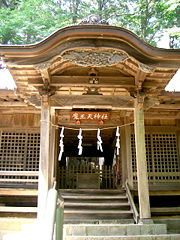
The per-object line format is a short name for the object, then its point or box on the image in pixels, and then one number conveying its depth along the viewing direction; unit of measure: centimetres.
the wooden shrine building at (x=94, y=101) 681
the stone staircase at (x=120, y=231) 660
